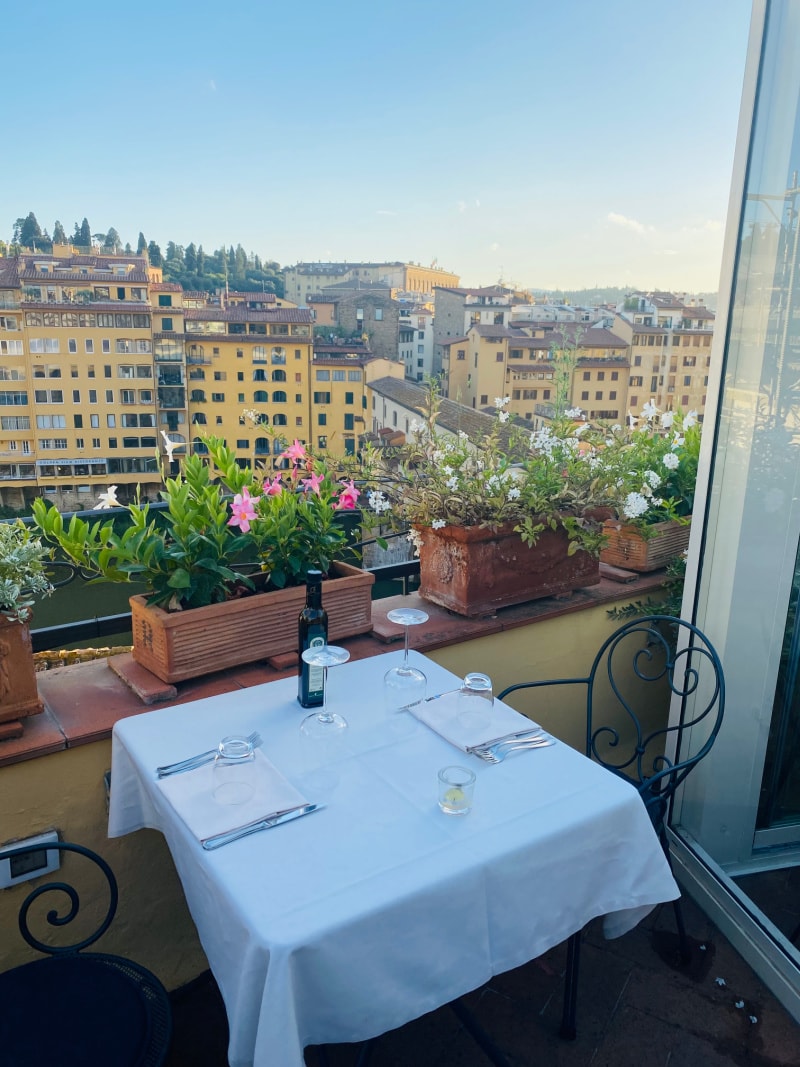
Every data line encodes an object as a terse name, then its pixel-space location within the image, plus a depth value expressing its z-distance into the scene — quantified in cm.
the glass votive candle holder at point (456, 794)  118
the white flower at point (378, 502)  219
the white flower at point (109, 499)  184
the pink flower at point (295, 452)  196
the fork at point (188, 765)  127
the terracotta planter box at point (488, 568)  215
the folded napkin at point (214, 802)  113
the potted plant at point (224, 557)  169
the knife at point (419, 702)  153
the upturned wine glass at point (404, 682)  154
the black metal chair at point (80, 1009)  104
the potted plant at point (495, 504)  214
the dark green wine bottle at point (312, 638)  150
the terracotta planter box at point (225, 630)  170
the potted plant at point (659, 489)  252
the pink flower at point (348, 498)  198
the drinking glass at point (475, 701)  150
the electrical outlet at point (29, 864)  146
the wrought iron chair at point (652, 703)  171
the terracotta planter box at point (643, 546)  263
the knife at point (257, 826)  108
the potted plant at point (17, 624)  146
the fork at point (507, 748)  136
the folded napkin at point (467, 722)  142
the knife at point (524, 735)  141
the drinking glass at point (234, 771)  121
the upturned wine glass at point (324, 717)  139
